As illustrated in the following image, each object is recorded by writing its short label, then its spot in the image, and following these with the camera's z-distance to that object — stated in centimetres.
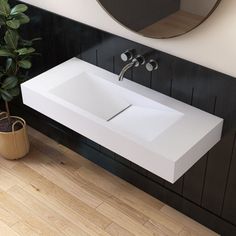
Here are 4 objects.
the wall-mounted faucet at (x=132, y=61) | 217
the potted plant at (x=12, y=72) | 245
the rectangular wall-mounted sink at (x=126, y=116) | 188
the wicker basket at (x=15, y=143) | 278
